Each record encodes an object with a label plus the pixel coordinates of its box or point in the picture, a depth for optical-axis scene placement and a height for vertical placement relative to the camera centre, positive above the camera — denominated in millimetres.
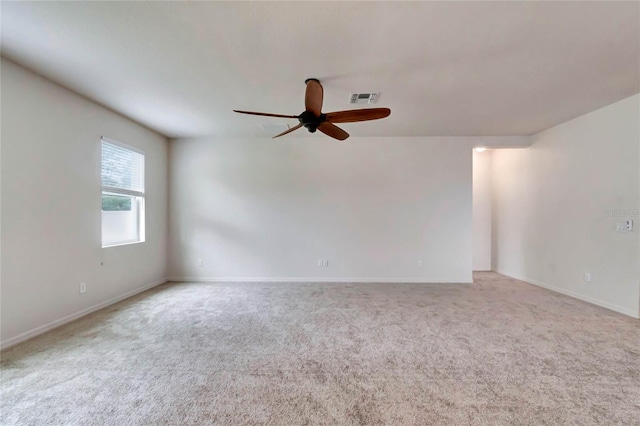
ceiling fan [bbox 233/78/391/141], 2285 +928
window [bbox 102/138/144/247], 3551 +288
